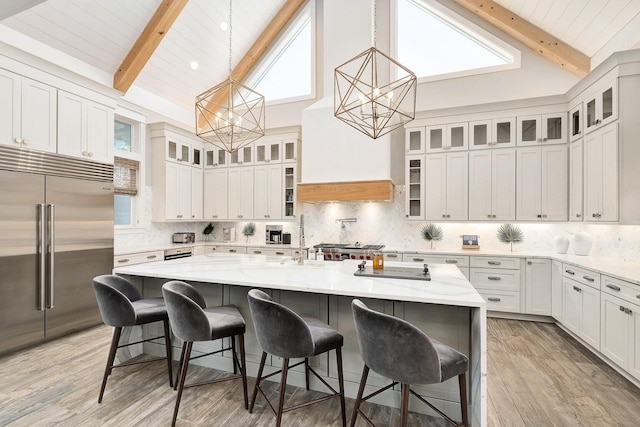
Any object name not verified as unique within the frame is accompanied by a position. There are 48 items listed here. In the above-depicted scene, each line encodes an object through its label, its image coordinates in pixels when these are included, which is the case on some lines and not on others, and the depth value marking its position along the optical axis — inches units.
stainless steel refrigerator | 124.0
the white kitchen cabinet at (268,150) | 227.1
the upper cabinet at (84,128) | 143.0
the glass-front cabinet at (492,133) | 175.5
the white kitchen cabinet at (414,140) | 192.2
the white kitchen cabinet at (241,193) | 233.8
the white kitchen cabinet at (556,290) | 152.1
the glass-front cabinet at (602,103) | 126.9
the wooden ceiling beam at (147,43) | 167.3
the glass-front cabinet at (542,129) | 167.2
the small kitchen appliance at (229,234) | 246.4
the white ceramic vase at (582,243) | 154.8
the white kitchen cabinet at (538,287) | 161.6
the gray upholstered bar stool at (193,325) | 81.5
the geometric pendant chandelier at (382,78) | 193.6
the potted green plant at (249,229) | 246.8
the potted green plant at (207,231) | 253.4
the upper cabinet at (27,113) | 123.3
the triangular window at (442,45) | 192.5
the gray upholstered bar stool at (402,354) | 61.7
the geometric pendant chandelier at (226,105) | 242.5
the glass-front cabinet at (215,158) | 241.9
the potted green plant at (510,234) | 181.2
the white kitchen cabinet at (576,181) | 152.9
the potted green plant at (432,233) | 198.5
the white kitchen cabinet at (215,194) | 240.5
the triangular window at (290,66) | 234.5
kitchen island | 74.2
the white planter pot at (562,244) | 166.9
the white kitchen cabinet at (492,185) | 175.5
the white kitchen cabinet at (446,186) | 183.9
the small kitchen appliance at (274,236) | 230.7
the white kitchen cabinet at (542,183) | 166.6
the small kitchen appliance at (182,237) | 224.8
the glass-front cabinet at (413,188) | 193.8
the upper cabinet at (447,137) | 183.8
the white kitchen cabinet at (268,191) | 225.6
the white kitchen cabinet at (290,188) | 221.9
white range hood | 190.2
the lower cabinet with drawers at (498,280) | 166.9
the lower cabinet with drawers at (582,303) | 121.5
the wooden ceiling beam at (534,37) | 165.9
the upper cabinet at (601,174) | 127.6
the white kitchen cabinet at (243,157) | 235.5
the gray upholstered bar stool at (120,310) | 90.8
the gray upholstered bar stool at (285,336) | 73.0
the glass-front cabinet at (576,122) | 153.1
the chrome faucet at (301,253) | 117.0
